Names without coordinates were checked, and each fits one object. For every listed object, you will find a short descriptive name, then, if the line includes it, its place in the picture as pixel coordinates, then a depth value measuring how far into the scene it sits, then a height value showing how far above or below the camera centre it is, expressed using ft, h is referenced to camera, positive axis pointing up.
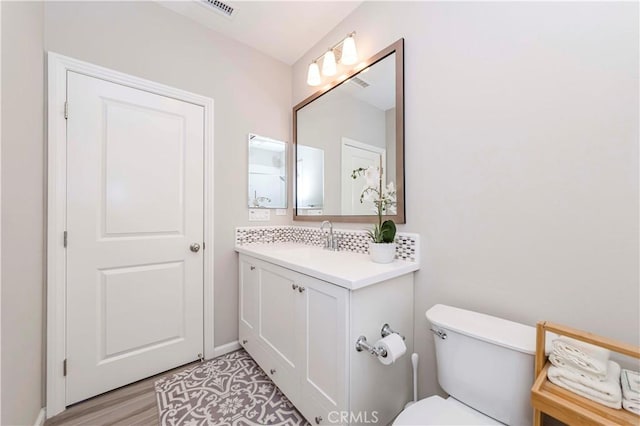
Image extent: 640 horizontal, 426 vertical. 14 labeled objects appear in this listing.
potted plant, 4.13 +0.08
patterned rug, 4.16 -3.66
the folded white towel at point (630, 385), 2.04 -1.59
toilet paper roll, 3.05 -1.78
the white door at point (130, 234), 4.50 -0.45
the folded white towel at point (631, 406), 1.97 -1.66
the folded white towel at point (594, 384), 2.08 -1.62
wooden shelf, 1.99 -1.74
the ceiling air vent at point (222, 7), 5.28 +4.76
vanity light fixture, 5.15 +3.63
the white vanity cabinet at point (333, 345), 3.21 -2.11
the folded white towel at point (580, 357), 2.21 -1.43
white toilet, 2.66 -1.97
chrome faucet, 5.66 -0.69
